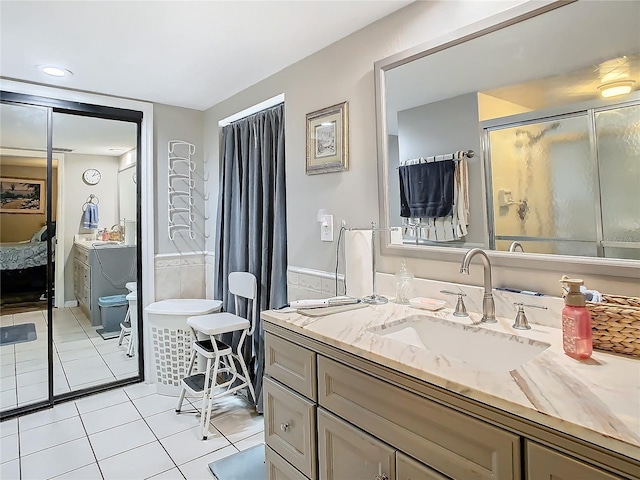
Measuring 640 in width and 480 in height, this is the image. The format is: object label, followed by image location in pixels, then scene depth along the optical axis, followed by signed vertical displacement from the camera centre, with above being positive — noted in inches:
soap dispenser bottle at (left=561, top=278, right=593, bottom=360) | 38.6 -7.9
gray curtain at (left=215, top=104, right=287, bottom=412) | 97.6 +11.2
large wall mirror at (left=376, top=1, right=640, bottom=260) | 44.7 +15.9
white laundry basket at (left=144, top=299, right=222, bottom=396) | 108.2 -24.3
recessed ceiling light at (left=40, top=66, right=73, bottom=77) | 91.8 +46.5
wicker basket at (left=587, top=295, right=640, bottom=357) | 38.8 -8.2
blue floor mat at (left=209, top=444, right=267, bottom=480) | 75.5 -43.2
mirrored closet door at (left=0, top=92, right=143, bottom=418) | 102.6 +2.9
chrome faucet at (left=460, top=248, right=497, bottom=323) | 51.9 -6.5
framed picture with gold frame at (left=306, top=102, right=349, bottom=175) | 77.0 +24.1
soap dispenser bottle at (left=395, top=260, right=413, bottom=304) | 64.3 -6.1
